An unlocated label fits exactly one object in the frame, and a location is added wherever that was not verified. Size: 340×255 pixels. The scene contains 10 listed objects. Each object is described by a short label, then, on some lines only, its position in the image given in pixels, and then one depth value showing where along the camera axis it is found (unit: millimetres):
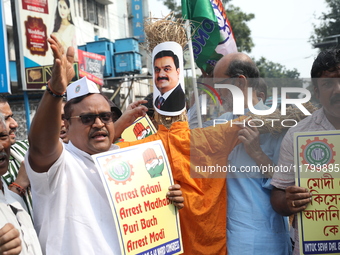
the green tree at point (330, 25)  17484
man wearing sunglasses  1783
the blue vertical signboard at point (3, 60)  8969
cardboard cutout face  2639
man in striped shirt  2311
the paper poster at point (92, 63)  18016
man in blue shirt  2457
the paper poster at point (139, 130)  3496
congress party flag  3402
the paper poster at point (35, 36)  10953
